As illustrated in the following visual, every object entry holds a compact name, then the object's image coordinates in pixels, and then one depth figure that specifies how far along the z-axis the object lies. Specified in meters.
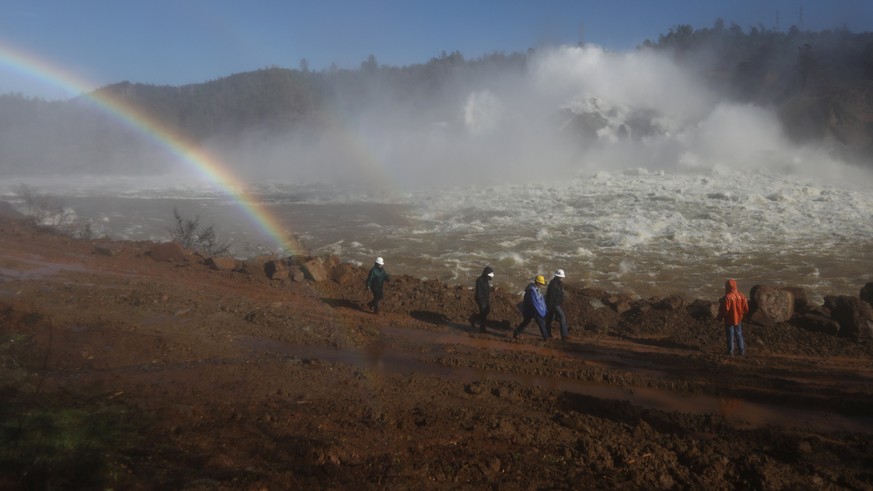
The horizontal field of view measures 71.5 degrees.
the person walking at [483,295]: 8.87
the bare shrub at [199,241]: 16.25
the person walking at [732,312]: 7.79
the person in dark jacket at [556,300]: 8.49
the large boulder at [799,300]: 9.81
